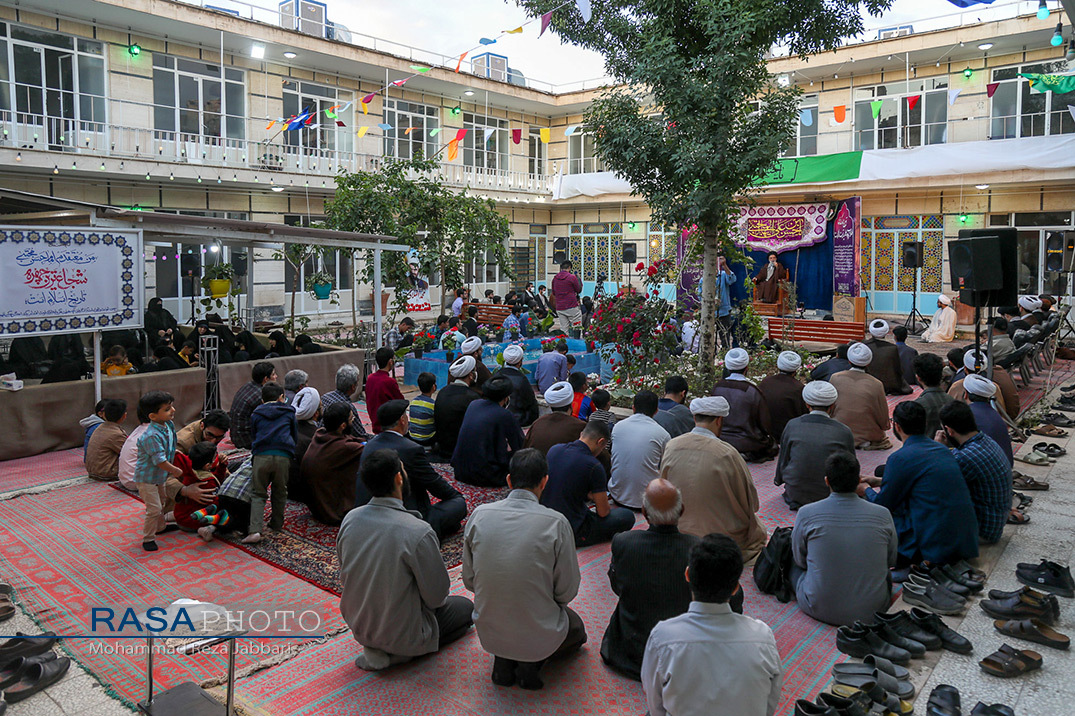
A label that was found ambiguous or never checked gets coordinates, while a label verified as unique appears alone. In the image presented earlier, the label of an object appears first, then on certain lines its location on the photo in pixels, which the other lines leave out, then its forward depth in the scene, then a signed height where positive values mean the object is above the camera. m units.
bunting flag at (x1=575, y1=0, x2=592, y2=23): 9.00 +3.48
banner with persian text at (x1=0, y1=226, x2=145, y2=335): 7.29 +0.28
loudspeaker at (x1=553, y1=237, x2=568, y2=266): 23.65 +1.83
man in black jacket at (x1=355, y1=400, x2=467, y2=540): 4.91 -1.11
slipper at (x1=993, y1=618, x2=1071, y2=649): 3.92 -1.73
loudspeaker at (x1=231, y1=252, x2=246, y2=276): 16.80 +0.92
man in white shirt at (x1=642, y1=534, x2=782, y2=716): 2.55 -1.19
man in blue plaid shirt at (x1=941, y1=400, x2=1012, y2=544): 4.98 -1.08
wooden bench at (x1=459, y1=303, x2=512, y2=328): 16.73 -0.20
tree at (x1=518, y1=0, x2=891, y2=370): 8.56 +2.29
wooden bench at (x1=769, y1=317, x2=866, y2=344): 14.09 -0.54
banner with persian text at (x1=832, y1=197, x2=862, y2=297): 18.11 +1.35
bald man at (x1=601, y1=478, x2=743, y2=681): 3.42 -1.18
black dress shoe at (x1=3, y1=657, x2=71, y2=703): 3.54 -1.76
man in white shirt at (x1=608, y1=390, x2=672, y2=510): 5.87 -1.14
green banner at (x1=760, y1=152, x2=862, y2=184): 17.75 +3.14
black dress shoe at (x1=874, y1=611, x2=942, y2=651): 3.90 -1.69
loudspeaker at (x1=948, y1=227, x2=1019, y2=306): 7.08 +0.34
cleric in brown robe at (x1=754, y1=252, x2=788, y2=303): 17.00 +0.48
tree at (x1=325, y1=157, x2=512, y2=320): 13.66 +1.59
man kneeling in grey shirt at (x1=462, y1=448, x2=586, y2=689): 3.41 -1.22
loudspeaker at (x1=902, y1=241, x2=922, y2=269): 16.30 +0.99
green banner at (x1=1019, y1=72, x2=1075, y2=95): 13.23 +3.87
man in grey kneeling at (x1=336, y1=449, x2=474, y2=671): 3.54 -1.23
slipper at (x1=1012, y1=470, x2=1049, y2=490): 6.59 -1.58
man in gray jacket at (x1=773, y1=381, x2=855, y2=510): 5.57 -1.04
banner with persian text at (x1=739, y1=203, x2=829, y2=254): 18.95 +1.92
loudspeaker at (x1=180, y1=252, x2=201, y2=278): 16.47 +0.97
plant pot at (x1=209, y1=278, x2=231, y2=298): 13.41 +0.33
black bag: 4.55 -1.60
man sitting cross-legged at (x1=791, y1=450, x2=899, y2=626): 4.06 -1.31
